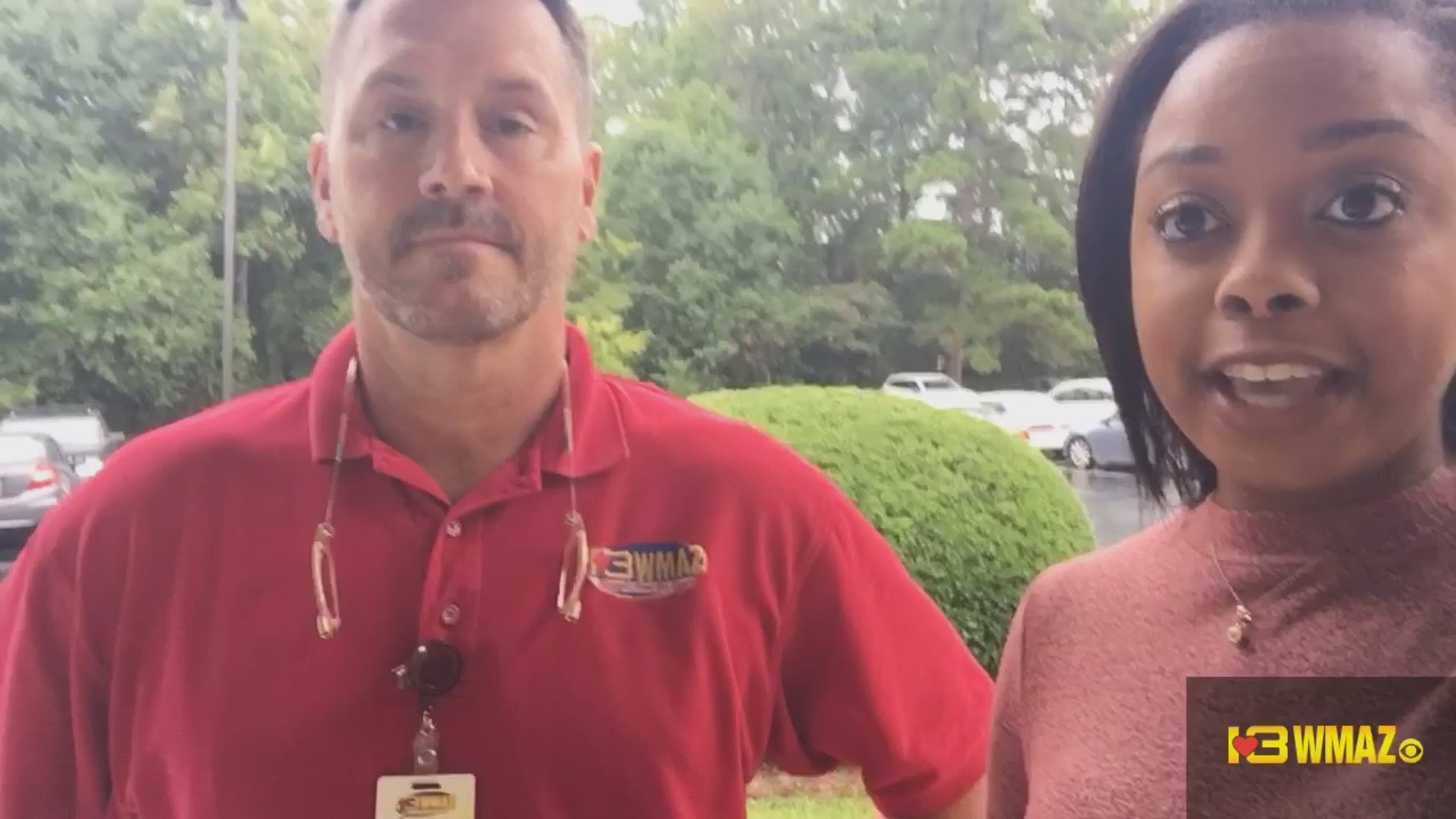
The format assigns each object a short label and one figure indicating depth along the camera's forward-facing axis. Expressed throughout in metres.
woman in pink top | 0.76
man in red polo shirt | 1.16
